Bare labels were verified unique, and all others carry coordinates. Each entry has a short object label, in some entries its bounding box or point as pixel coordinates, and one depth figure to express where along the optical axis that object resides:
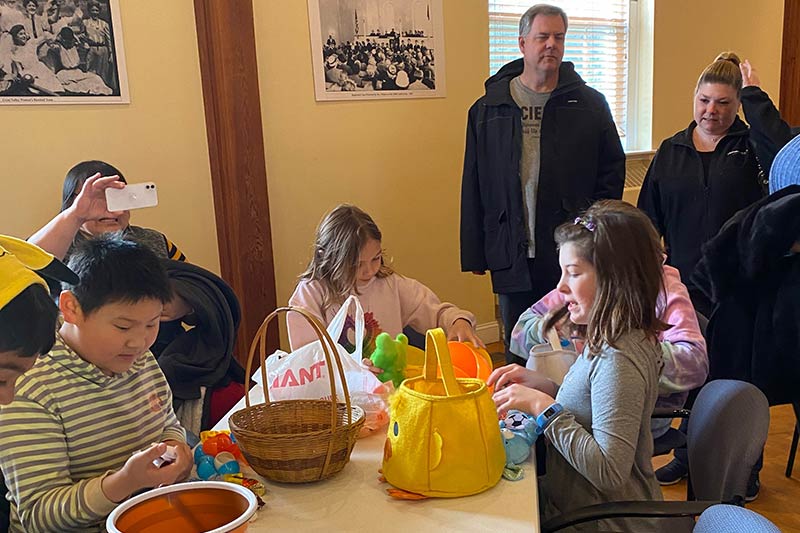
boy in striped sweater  1.08
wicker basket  1.19
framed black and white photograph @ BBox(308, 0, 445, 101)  3.26
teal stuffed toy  1.26
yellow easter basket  1.16
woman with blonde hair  2.61
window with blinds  3.94
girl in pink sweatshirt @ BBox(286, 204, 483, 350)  2.09
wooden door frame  2.91
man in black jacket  2.61
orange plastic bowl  0.98
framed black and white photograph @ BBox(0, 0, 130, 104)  2.53
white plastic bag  1.47
